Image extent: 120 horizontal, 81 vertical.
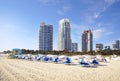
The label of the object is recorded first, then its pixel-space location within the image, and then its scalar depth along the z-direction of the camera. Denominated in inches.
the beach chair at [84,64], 433.0
